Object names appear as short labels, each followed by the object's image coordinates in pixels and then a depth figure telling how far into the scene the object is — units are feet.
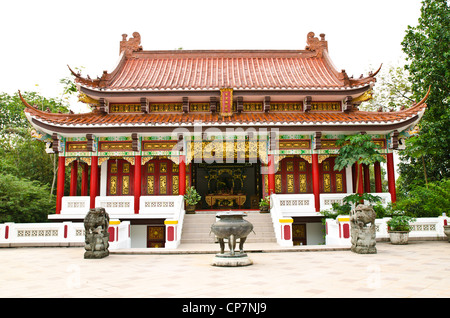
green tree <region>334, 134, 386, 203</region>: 47.62
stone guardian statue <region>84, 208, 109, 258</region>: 34.55
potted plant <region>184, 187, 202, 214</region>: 51.24
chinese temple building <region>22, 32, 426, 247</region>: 50.42
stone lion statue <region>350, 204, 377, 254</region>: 35.65
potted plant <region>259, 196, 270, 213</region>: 51.49
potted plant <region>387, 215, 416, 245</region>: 42.93
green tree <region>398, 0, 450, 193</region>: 60.18
